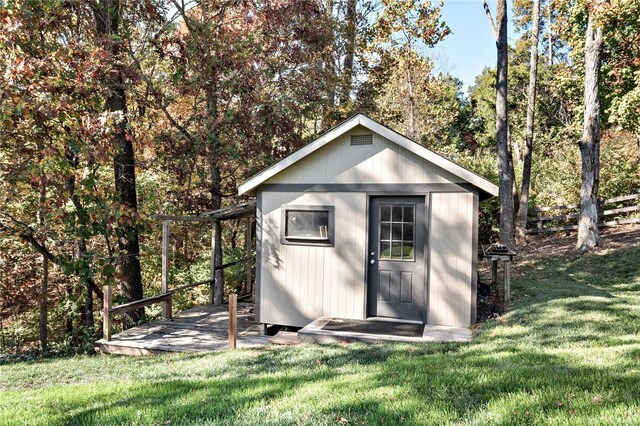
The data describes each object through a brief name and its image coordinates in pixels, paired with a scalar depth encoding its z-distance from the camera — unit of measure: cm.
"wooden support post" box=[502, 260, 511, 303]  870
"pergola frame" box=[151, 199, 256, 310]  903
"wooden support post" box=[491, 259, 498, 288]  1012
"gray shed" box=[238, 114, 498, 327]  728
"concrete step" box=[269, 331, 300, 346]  704
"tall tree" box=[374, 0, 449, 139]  1683
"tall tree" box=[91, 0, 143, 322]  980
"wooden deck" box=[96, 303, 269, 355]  736
